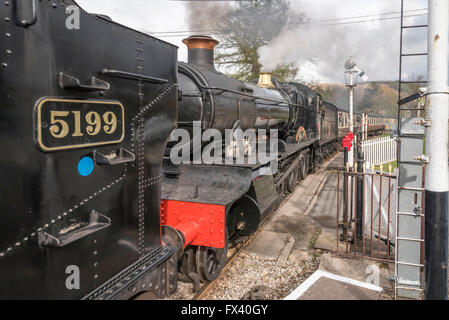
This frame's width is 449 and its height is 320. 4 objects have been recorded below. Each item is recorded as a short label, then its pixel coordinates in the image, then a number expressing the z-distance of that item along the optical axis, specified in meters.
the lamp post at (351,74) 9.02
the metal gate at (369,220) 4.59
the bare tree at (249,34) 11.54
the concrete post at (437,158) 2.03
